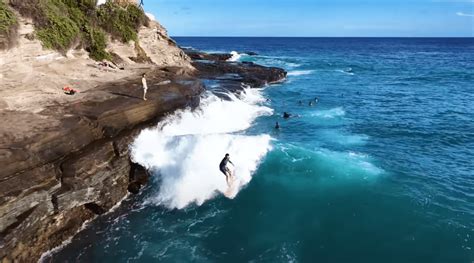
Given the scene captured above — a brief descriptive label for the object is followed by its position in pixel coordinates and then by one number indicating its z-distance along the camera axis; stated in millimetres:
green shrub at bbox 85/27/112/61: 28062
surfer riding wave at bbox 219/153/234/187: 15305
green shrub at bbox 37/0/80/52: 23469
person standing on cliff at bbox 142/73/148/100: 20094
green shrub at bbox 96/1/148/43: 32188
